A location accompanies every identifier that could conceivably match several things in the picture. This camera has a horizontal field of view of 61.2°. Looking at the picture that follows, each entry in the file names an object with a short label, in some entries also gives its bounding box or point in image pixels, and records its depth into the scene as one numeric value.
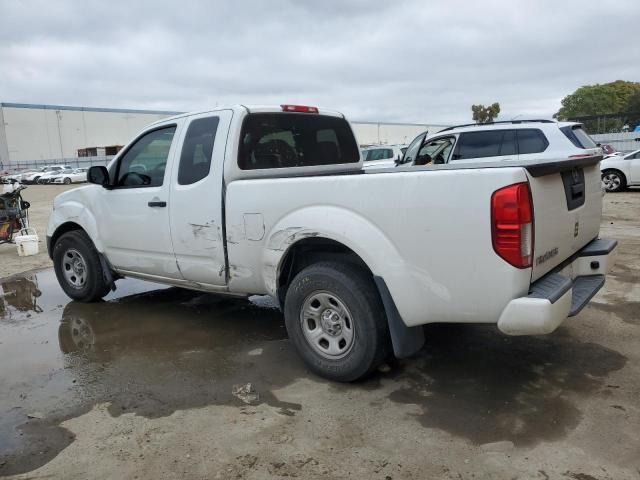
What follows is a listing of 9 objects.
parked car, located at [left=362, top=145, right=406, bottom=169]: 18.33
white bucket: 9.24
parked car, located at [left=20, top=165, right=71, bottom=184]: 44.84
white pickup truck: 2.96
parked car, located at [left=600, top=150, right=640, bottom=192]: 15.83
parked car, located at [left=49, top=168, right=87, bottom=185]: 41.22
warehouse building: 71.62
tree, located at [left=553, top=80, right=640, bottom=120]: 80.88
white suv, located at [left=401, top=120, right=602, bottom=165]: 9.37
